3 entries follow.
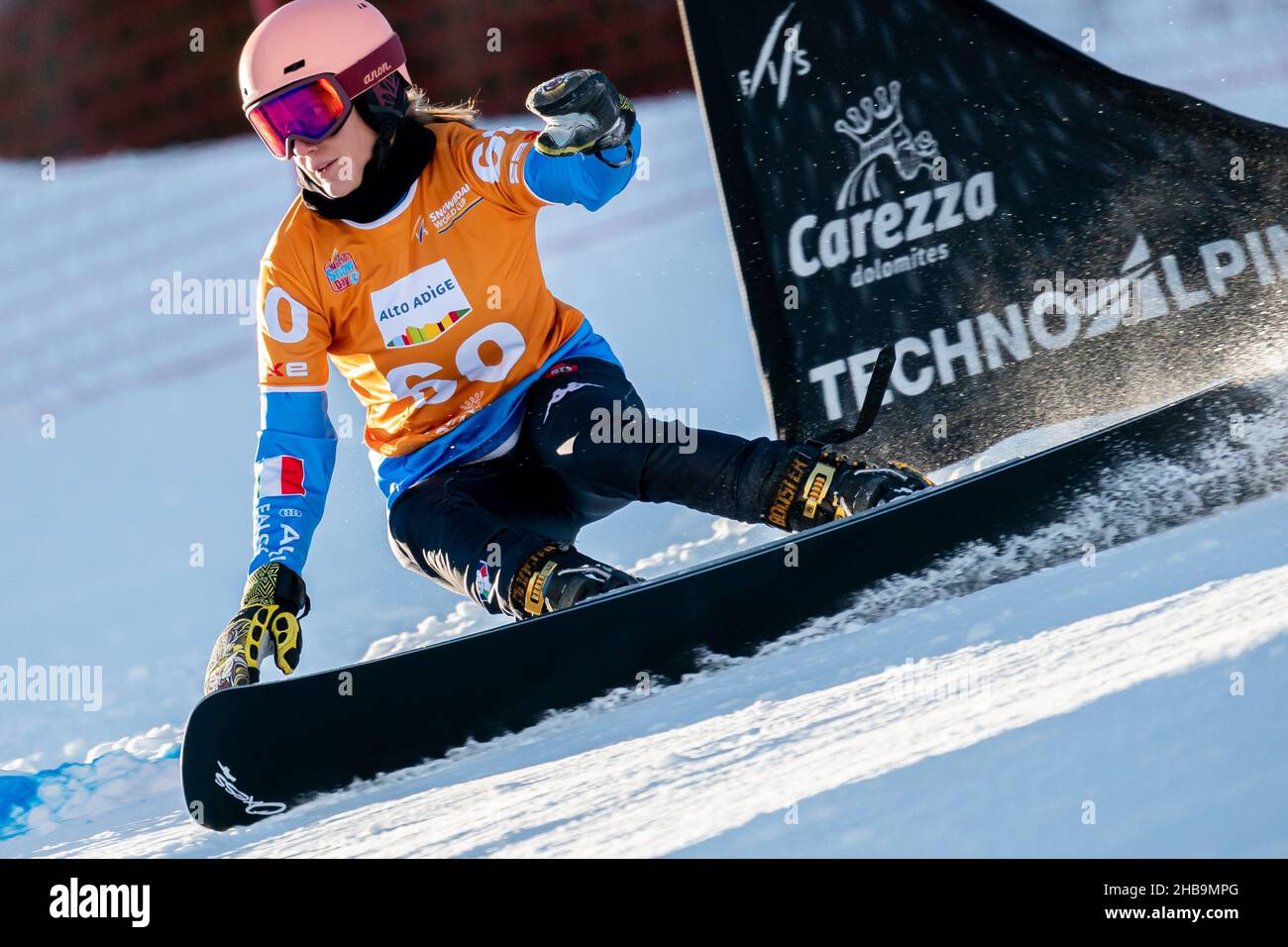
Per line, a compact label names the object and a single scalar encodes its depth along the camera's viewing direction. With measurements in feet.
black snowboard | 15.94
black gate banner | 20.51
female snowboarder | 17.20
